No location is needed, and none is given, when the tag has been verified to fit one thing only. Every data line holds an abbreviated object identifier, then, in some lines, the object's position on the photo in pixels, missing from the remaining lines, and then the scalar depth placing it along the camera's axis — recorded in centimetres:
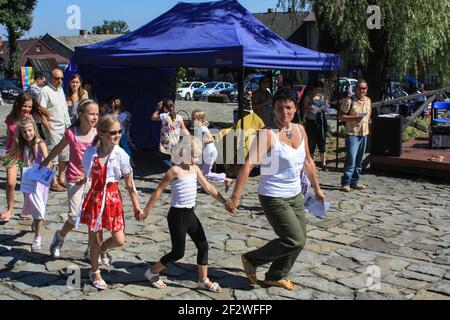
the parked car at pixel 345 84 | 2794
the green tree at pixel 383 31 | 1302
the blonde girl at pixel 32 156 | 576
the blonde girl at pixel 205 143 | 902
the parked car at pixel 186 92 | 4062
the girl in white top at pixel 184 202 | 457
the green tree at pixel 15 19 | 4559
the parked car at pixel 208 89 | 3997
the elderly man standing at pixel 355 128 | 898
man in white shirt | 870
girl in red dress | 462
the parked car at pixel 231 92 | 3741
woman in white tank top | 456
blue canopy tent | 955
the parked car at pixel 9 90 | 3859
